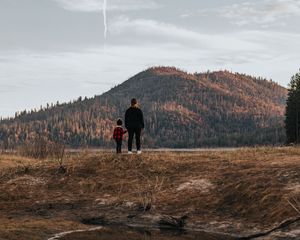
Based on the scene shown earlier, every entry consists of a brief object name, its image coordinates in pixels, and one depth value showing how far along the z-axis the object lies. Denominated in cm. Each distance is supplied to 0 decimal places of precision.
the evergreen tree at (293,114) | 7062
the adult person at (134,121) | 2342
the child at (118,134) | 2422
